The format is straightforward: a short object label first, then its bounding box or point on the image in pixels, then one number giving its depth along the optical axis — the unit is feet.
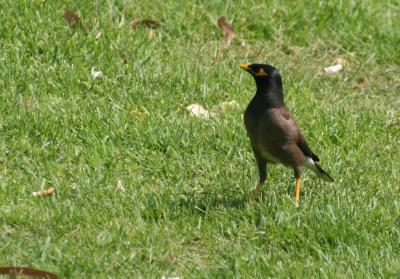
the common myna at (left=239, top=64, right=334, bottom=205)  42.50
